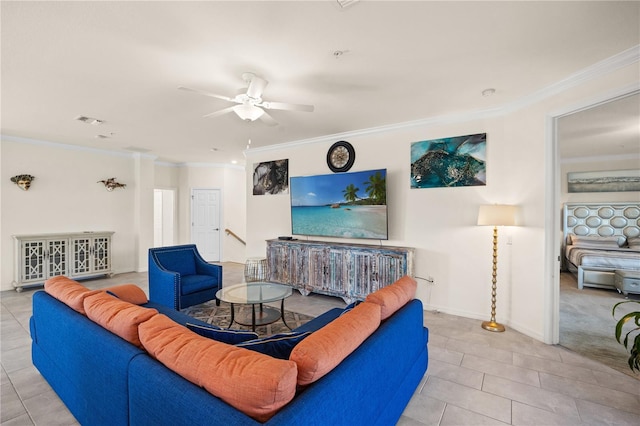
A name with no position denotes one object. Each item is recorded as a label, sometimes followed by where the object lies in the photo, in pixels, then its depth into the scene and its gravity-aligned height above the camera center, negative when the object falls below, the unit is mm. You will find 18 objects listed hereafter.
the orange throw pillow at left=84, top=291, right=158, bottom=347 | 1474 -551
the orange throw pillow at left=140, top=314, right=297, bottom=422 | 981 -583
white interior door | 7629 -262
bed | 5016 -573
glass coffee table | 3016 -896
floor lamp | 3145 -93
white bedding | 4898 -787
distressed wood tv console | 3869 -778
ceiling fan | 2447 +957
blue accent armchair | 3588 -880
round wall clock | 4570 +888
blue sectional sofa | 1041 -747
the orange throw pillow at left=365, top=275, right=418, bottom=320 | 1821 -555
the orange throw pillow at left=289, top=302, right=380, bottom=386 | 1126 -570
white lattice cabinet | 4836 -783
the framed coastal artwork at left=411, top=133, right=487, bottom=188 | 3613 +653
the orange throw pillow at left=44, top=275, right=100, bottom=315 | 1851 -538
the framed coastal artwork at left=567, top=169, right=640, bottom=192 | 5816 +652
